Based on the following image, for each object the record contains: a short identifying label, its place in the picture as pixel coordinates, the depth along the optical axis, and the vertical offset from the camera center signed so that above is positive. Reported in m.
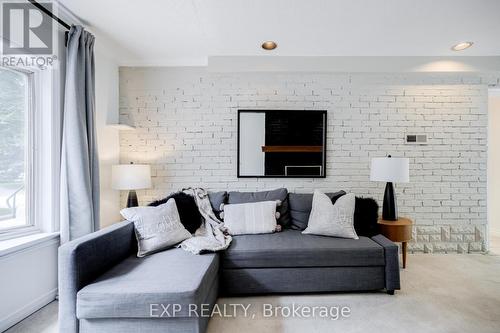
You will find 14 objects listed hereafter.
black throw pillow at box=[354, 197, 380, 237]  2.63 -0.55
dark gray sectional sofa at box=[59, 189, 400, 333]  1.53 -0.79
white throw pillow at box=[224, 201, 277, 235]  2.65 -0.56
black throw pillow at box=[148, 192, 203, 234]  2.65 -0.48
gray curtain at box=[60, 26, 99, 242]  2.25 +0.11
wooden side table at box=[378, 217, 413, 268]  2.70 -0.69
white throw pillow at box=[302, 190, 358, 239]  2.53 -0.53
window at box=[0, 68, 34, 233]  2.03 +0.12
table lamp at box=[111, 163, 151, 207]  2.80 -0.15
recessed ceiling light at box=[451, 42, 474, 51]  2.82 +1.32
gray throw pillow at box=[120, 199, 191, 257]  2.17 -0.56
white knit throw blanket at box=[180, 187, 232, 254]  2.18 -0.67
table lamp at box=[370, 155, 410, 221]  2.70 -0.11
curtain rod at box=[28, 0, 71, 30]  2.00 +1.22
